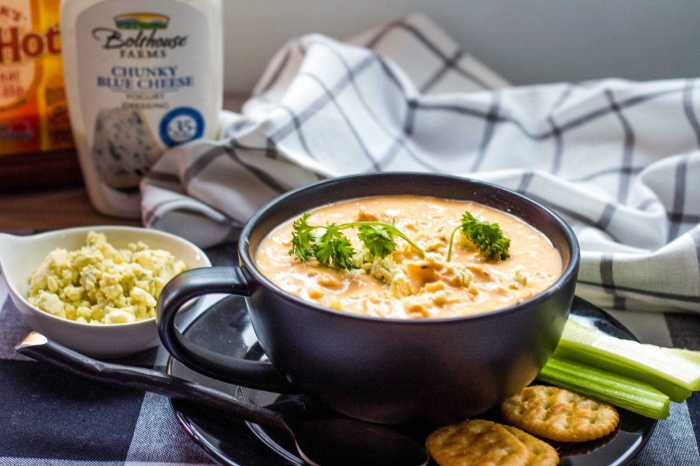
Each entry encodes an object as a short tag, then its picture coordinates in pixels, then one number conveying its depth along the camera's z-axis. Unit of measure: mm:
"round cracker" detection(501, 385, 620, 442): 641
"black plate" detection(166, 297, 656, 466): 630
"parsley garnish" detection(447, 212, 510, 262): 683
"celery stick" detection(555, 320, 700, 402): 679
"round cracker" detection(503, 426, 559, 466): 624
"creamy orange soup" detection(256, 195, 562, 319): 646
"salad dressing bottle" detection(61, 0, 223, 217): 837
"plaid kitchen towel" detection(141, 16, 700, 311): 837
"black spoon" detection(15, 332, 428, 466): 630
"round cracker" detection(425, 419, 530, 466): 625
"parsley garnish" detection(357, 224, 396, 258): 677
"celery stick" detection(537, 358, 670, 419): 657
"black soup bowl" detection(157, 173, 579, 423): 615
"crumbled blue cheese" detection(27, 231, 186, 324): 726
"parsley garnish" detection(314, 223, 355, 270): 671
